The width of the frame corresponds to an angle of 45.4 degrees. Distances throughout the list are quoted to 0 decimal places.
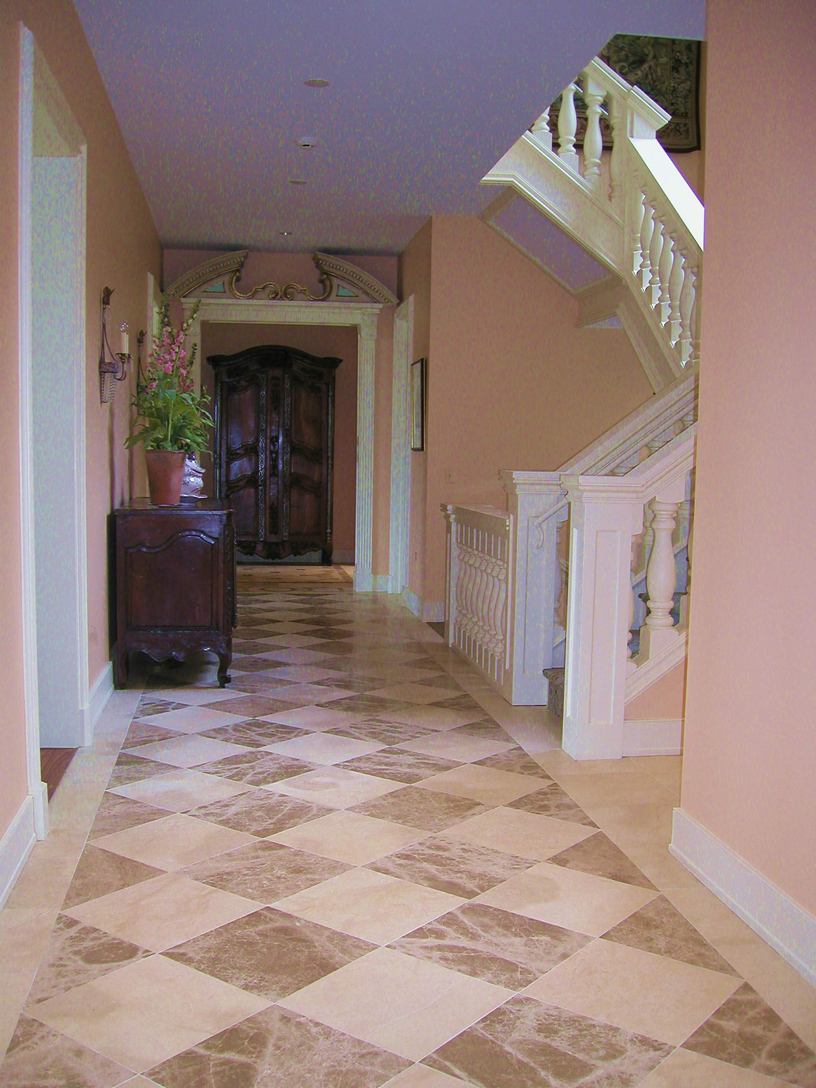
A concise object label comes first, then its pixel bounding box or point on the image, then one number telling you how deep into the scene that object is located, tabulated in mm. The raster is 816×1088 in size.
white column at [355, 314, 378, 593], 8438
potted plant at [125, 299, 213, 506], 4980
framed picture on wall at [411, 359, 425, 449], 7262
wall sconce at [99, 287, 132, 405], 4504
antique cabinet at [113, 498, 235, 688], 4781
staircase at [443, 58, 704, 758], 3670
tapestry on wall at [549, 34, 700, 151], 6980
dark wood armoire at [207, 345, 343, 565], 10172
